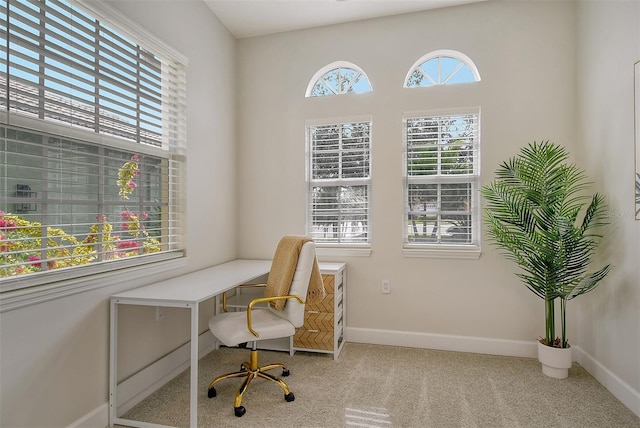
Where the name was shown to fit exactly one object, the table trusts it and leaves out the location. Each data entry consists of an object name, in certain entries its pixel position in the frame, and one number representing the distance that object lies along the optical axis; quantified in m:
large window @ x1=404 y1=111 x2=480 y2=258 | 3.16
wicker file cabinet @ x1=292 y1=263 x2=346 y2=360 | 3.00
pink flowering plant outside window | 1.61
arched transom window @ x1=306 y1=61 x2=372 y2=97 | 3.46
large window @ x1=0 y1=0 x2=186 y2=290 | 1.62
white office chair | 2.25
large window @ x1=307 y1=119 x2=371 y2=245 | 3.40
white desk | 1.92
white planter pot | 2.56
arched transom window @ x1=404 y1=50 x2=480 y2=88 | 3.20
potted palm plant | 2.48
